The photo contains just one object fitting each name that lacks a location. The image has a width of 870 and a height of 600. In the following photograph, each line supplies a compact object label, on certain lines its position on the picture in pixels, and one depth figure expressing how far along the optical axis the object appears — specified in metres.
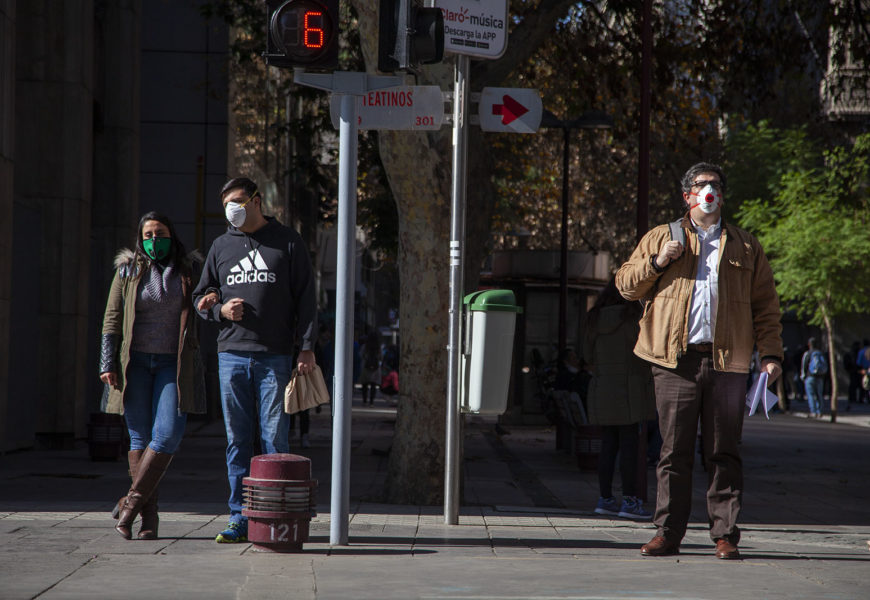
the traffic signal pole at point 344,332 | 14.16
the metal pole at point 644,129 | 22.89
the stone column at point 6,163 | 25.98
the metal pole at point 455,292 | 16.72
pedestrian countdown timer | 13.80
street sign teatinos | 16.44
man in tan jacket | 13.82
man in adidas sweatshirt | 14.36
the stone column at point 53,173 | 30.94
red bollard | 13.51
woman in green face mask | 14.48
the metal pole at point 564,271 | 42.94
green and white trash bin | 16.42
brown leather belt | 13.84
